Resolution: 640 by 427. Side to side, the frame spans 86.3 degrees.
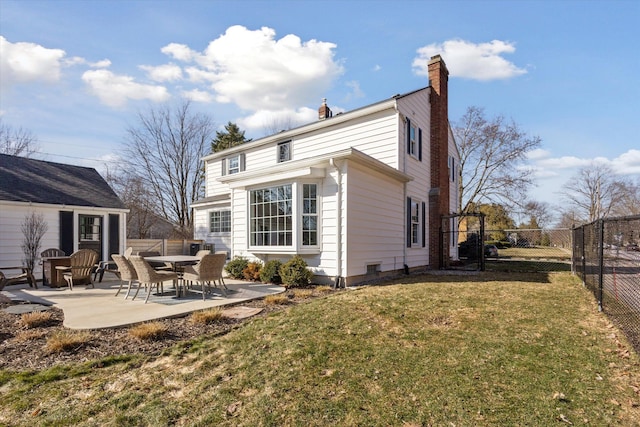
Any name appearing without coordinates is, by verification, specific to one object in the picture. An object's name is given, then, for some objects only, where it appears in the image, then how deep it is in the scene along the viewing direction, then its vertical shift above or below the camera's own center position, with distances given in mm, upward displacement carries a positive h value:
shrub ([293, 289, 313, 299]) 7483 -1525
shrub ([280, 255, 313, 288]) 8703 -1213
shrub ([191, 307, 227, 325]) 5391 -1459
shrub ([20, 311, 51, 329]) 5370 -1494
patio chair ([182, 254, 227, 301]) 7290 -958
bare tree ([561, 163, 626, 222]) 36031 +3787
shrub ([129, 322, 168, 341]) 4621 -1449
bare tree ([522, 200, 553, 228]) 35459 +1094
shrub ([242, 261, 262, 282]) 10031 -1327
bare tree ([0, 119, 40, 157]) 24922 +6377
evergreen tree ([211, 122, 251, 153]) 33469 +8920
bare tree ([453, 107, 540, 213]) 26078 +5363
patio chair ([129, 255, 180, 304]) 6875 -989
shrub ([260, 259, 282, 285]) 9305 -1264
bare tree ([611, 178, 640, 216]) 34862 +2911
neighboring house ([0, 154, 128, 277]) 10828 +644
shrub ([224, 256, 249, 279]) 10398 -1241
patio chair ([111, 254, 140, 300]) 7474 -947
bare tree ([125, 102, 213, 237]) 27328 +5642
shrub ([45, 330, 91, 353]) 4242 -1477
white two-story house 8977 +1048
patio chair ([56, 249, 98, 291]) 9016 -1114
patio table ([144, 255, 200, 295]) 7887 -807
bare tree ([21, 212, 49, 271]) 10605 -333
